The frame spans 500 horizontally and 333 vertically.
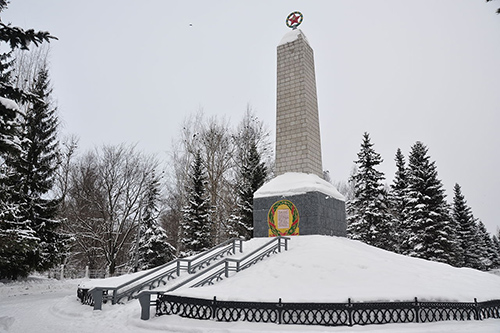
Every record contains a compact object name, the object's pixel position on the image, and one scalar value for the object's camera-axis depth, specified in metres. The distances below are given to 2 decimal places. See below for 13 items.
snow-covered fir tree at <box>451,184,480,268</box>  30.11
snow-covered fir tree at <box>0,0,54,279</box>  8.07
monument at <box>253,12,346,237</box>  13.45
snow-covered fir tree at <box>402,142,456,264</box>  23.00
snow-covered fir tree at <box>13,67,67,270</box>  18.06
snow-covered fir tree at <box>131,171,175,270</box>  21.44
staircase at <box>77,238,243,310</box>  9.65
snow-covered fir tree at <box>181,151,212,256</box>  21.14
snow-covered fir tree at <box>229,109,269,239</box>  21.64
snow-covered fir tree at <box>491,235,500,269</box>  34.59
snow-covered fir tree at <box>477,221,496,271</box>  32.27
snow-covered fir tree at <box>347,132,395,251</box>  24.52
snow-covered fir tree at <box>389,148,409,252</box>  26.92
